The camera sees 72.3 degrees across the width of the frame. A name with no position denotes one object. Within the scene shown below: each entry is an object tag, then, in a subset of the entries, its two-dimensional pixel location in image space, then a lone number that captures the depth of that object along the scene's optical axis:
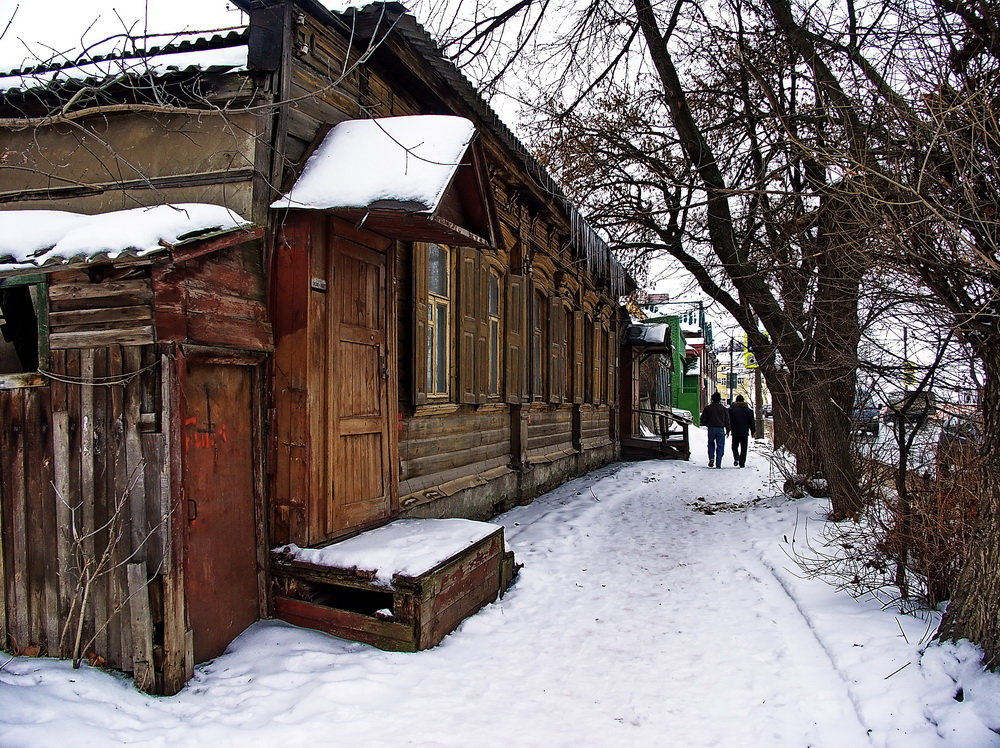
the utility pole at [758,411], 26.49
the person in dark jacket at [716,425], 14.52
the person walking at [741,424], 14.52
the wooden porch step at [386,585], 3.93
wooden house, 3.45
